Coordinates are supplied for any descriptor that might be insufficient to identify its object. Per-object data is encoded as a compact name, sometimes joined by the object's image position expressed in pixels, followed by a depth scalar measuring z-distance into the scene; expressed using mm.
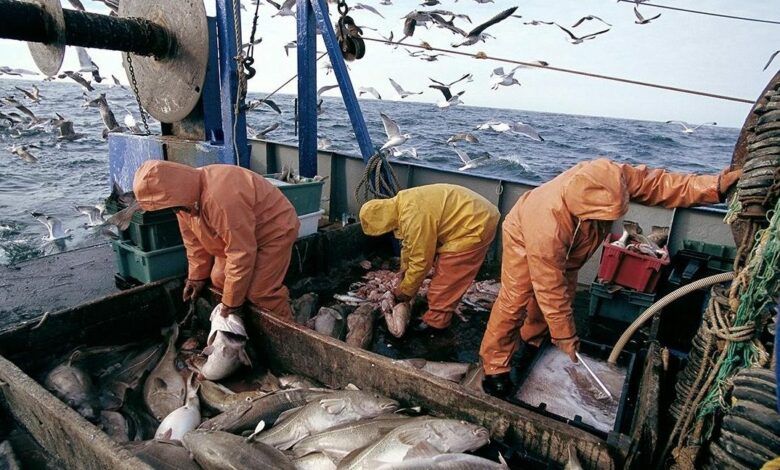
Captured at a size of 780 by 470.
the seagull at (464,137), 7977
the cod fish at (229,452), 2133
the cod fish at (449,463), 1927
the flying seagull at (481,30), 5325
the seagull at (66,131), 9578
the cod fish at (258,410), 2590
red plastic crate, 3945
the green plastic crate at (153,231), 4051
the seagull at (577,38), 5395
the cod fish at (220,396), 2918
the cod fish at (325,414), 2469
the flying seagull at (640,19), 5441
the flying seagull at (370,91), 8822
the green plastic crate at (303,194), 4997
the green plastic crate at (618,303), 4043
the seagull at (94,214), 7117
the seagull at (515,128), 7840
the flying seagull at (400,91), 8344
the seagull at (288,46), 7748
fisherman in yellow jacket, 4211
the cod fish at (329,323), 3978
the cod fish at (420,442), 2041
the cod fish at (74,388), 2742
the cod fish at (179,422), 2605
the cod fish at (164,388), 2965
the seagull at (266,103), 5649
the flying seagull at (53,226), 7230
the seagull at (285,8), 6758
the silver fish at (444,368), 3418
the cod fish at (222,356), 3125
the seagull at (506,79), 7628
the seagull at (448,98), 7938
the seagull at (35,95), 10419
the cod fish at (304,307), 4344
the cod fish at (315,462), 2197
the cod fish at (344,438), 2260
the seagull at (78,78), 7946
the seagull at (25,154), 10628
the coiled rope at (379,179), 5891
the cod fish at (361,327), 4016
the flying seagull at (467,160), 8444
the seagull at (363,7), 6914
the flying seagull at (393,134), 7191
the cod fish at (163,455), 2170
